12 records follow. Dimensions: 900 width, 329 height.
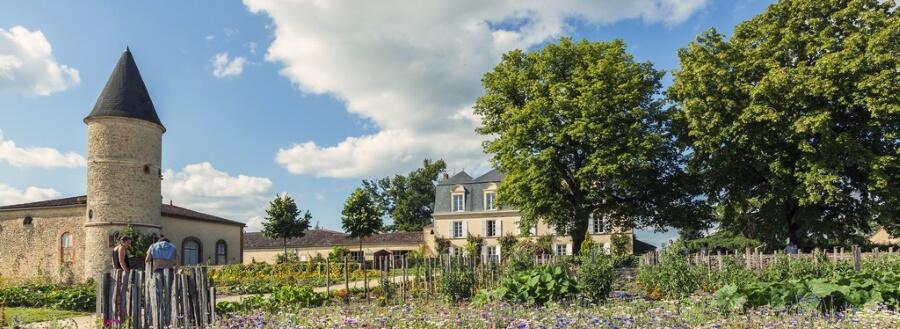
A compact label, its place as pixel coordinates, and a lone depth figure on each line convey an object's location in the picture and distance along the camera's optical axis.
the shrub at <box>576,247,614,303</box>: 11.02
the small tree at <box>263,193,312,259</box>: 37.84
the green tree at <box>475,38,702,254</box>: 24.47
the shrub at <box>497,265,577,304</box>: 10.11
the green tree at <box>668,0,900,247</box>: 21.20
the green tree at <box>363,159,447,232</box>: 60.25
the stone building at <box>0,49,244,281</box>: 29.14
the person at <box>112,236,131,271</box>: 12.20
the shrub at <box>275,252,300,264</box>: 34.73
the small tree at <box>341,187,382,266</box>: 38.24
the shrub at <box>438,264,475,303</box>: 11.94
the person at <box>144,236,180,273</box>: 10.98
